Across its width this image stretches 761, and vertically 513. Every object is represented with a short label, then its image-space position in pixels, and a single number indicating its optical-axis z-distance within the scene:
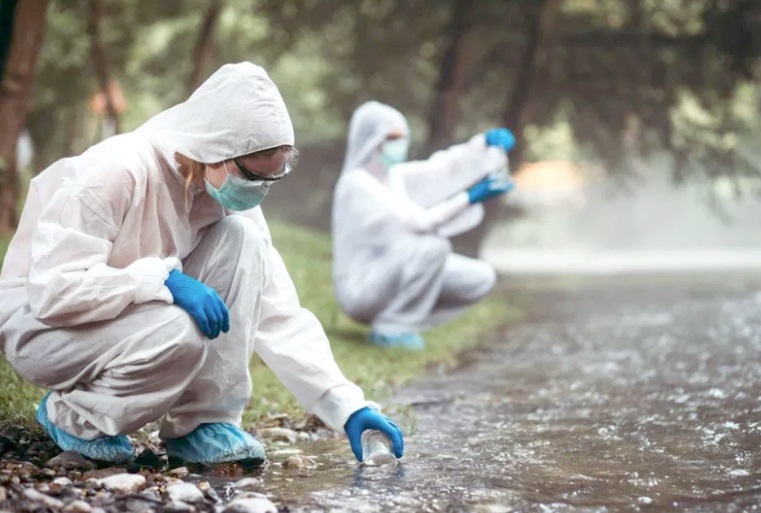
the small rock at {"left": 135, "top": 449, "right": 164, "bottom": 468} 7.34
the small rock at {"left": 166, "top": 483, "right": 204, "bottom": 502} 6.21
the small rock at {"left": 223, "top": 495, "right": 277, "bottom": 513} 5.90
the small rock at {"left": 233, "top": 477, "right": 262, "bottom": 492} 6.75
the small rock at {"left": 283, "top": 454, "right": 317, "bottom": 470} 7.54
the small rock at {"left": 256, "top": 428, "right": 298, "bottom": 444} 8.87
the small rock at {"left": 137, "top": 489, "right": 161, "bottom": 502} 6.13
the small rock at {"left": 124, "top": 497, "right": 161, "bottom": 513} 5.93
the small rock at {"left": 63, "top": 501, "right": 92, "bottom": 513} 5.75
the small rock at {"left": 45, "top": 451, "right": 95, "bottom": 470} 6.94
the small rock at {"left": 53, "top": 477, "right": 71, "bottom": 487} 6.38
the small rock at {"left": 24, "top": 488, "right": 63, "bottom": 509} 5.86
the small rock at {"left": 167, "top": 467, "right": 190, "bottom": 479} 6.99
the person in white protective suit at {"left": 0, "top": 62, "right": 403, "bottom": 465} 6.59
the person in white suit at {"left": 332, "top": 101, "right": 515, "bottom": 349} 15.53
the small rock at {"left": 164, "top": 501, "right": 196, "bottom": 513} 5.94
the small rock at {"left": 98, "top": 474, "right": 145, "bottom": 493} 6.37
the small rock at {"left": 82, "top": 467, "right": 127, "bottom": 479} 6.68
